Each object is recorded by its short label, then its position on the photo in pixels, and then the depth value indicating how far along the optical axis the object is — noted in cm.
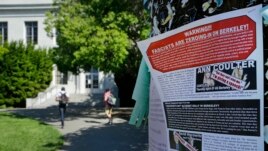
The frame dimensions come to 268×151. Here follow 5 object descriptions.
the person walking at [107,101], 1545
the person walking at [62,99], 1447
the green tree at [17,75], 2611
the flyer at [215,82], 116
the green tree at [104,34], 1531
